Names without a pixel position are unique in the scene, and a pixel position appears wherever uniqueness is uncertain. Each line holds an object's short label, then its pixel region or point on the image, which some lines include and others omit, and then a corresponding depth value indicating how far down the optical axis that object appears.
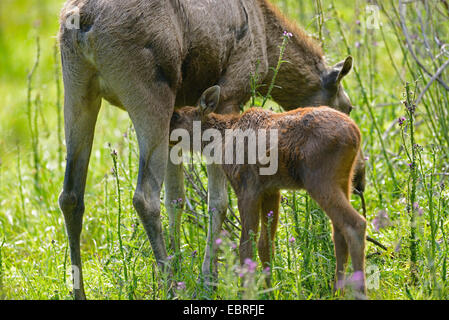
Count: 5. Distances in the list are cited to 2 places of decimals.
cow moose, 8.85
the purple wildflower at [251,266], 7.06
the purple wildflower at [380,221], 11.32
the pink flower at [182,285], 8.47
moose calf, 8.05
